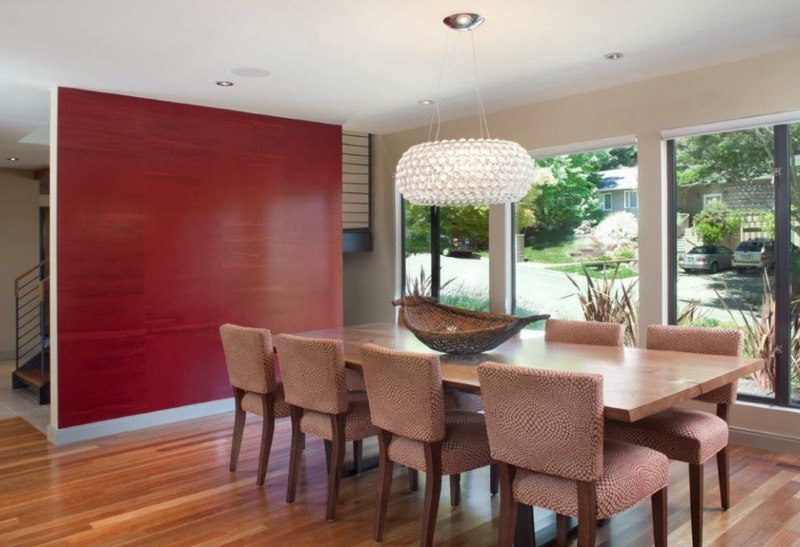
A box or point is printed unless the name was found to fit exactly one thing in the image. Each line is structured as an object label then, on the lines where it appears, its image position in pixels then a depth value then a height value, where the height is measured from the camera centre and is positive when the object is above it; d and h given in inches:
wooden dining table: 87.4 -15.9
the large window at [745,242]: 157.9 +8.2
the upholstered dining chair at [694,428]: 107.0 -27.5
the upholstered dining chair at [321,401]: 119.2 -23.9
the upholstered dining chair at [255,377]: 135.0 -21.6
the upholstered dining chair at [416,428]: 100.3 -24.9
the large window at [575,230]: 188.2 +14.2
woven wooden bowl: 121.0 -10.4
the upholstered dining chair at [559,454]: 81.7 -24.2
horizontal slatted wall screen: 258.2 +35.6
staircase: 224.4 -24.6
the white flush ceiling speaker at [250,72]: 161.3 +53.2
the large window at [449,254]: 230.1 +8.5
